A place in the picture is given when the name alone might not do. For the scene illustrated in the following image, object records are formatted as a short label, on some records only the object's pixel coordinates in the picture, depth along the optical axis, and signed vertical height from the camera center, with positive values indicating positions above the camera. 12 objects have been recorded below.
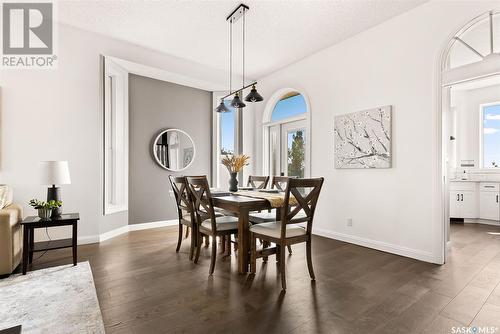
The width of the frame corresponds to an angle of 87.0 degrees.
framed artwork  3.51 +0.40
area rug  1.77 -1.06
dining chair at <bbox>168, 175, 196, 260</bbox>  3.11 -0.45
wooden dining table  2.64 -0.56
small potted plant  2.84 -0.44
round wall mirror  4.98 +0.34
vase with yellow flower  3.44 +0.01
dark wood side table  2.64 -0.71
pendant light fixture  3.29 +1.97
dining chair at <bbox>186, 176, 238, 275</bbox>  2.74 -0.60
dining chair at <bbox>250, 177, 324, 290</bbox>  2.41 -0.61
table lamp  2.91 -0.10
